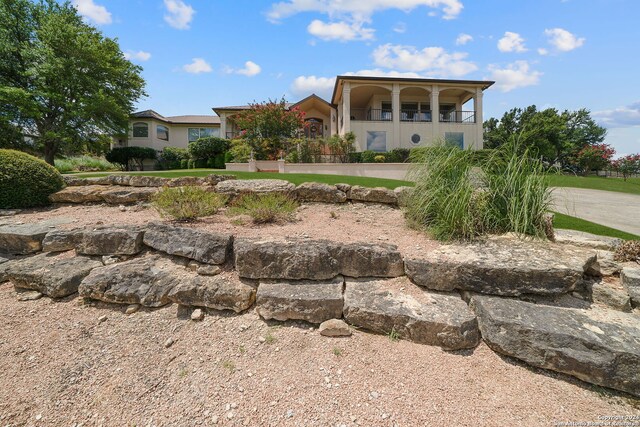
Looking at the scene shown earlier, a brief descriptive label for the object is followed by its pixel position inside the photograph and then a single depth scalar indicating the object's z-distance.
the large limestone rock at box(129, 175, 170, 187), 5.87
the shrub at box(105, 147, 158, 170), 23.16
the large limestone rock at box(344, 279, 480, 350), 2.35
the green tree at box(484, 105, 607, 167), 28.20
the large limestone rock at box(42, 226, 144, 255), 3.45
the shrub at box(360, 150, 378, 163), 15.93
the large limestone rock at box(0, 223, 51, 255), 3.72
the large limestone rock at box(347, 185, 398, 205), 4.89
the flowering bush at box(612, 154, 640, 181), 20.15
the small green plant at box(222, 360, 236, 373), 2.25
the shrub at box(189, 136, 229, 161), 19.42
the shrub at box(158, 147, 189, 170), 21.98
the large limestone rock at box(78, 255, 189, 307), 2.91
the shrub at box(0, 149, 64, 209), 4.71
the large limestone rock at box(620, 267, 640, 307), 2.54
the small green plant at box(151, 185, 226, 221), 4.07
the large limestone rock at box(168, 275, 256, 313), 2.79
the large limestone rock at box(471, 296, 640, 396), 1.96
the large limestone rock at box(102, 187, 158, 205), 5.19
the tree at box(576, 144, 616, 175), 21.98
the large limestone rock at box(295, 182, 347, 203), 5.05
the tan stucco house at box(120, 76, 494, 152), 19.86
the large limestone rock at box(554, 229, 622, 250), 3.16
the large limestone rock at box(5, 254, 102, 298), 3.07
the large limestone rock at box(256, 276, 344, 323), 2.64
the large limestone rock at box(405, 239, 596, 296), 2.48
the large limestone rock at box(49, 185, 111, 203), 5.15
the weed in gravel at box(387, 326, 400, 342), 2.47
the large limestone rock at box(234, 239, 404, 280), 2.92
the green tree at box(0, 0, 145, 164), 15.90
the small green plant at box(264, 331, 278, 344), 2.50
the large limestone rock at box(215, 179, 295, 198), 4.90
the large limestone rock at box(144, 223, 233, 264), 3.14
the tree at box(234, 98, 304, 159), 16.55
